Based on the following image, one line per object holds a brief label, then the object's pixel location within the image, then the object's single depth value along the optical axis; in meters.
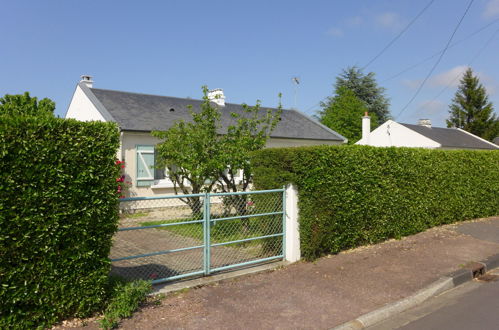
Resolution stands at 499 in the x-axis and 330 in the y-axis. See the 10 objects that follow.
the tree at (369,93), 48.19
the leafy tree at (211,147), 8.57
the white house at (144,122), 13.38
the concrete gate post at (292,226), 6.93
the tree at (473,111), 43.03
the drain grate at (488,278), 6.49
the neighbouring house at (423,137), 27.33
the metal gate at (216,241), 6.06
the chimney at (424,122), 33.47
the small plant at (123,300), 4.23
